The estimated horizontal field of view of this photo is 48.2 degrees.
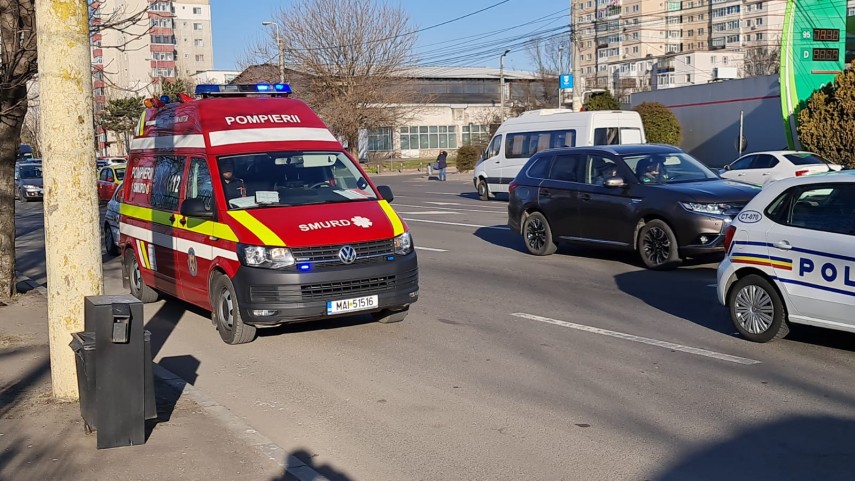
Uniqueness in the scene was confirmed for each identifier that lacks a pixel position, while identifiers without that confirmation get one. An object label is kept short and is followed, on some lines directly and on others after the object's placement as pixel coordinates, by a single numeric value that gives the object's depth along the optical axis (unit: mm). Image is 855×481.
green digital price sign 32250
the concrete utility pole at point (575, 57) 40438
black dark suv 13102
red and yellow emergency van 8930
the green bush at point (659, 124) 41312
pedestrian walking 48031
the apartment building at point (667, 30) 136375
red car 31611
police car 8133
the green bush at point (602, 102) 41309
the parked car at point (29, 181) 39906
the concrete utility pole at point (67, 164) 6562
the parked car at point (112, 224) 16750
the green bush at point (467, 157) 56031
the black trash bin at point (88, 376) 5949
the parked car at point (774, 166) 27141
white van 24641
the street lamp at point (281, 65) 45469
